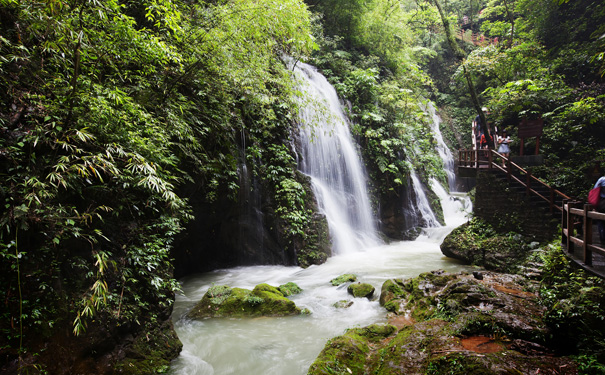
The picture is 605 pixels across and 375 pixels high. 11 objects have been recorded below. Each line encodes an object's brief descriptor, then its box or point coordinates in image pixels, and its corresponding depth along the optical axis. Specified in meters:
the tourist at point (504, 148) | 13.26
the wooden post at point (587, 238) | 4.89
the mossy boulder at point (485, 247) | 8.85
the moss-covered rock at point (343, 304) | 6.72
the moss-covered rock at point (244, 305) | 6.29
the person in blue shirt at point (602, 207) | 5.93
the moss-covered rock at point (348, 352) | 3.68
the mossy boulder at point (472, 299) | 4.09
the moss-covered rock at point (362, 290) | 7.12
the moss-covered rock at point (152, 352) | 3.90
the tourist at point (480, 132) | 15.38
